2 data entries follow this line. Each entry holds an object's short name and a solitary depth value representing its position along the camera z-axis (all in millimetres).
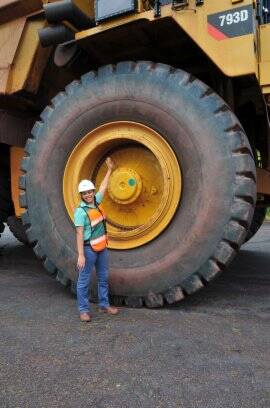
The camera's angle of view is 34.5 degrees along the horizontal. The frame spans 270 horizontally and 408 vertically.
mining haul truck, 2951
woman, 3115
